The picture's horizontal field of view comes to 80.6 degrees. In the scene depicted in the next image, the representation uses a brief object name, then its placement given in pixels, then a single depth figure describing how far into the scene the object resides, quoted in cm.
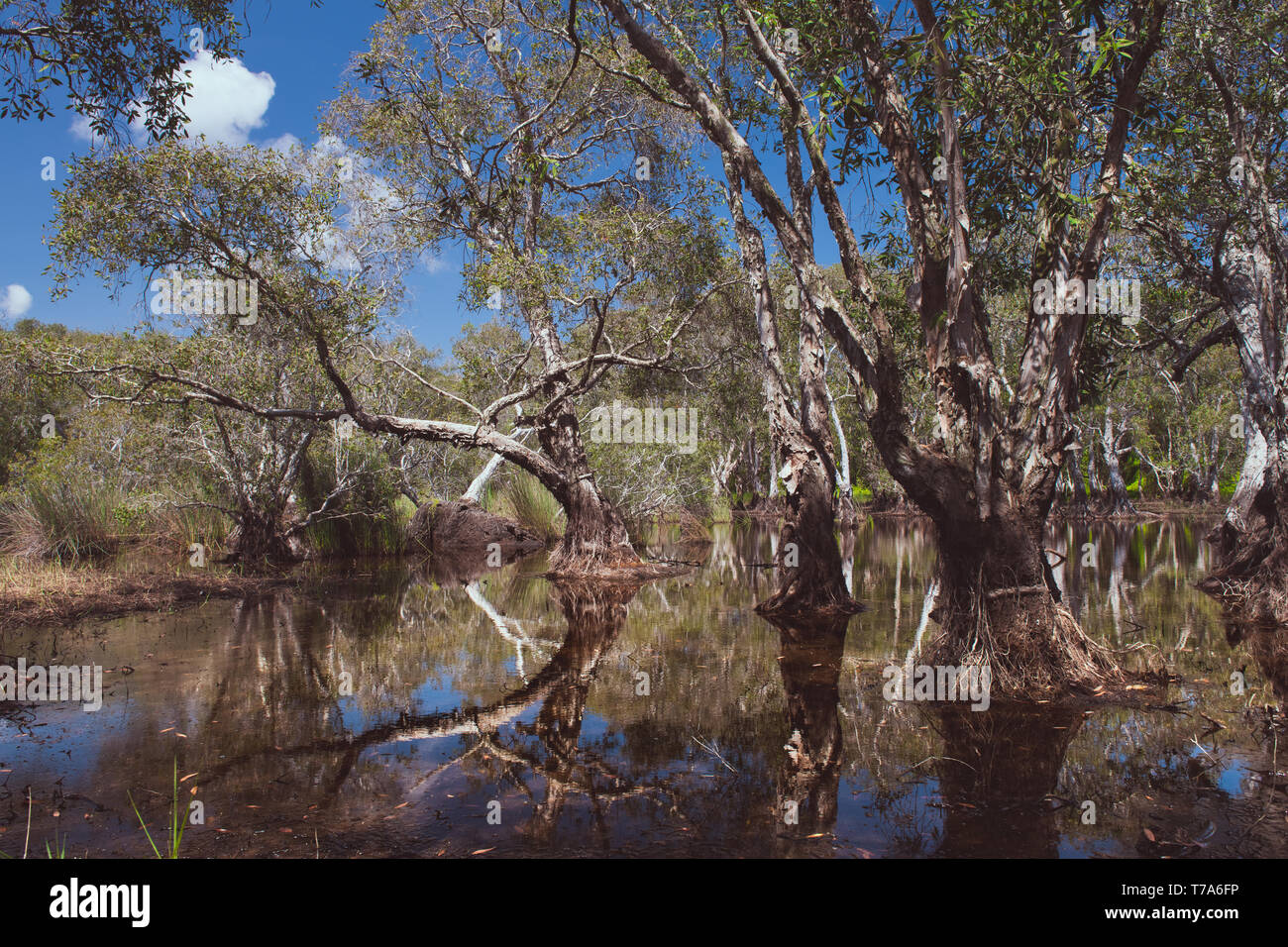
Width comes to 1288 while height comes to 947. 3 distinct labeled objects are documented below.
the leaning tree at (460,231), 1048
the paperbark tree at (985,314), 627
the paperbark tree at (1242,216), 990
